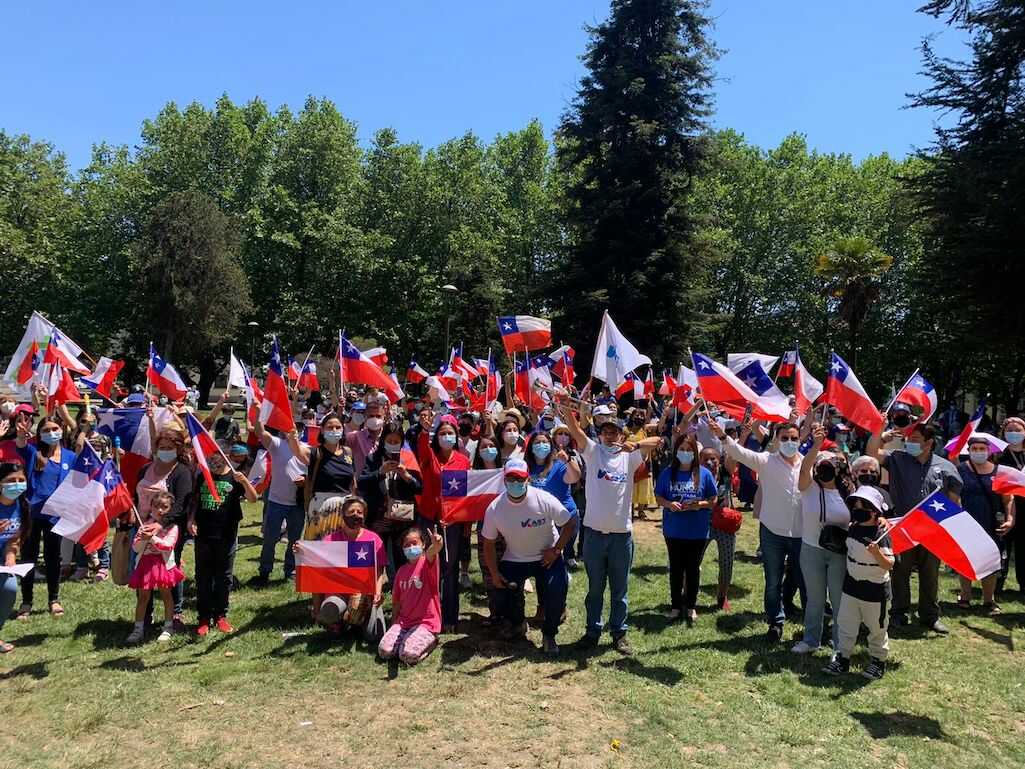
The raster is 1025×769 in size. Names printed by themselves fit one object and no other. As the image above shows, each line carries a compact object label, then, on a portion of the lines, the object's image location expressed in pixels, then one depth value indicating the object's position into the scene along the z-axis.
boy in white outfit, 6.31
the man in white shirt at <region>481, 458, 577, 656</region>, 6.89
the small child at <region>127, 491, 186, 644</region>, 6.99
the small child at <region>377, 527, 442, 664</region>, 6.80
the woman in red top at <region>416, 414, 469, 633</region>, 7.60
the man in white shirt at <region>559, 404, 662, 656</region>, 6.96
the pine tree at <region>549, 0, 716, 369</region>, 31.64
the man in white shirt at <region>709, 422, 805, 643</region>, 7.32
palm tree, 33.66
